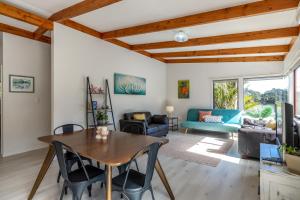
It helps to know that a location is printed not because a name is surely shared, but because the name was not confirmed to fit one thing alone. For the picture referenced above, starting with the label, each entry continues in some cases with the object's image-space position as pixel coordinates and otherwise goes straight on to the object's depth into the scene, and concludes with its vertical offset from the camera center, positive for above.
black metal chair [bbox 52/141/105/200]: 1.62 -0.79
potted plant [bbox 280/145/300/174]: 1.55 -0.53
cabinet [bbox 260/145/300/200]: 1.55 -0.77
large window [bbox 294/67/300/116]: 3.74 +0.20
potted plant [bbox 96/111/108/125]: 3.97 -0.43
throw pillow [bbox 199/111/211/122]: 5.74 -0.48
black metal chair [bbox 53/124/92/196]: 2.30 -0.80
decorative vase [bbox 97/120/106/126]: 3.98 -0.53
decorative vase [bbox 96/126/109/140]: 2.15 -0.43
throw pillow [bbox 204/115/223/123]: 5.43 -0.61
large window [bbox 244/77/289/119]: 5.07 +0.15
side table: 6.49 -0.92
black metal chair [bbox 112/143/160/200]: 1.57 -0.80
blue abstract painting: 4.79 +0.44
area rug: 3.41 -1.13
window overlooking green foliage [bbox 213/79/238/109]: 5.84 +0.20
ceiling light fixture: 3.63 +1.33
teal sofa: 5.01 -0.72
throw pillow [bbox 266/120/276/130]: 3.76 -0.55
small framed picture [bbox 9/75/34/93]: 3.58 +0.33
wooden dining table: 1.47 -0.49
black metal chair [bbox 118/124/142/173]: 3.00 -0.52
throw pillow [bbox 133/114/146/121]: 4.89 -0.50
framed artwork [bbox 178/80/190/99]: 6.56 +0.40
